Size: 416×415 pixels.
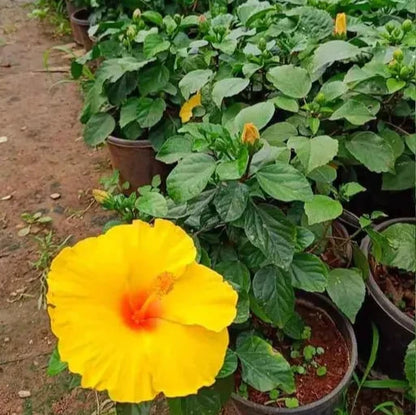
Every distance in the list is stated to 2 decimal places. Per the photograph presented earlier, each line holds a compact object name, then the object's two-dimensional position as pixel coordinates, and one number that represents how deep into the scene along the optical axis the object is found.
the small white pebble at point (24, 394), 1.41
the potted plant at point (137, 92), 1.68
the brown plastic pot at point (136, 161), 1.86
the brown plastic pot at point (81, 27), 3.12
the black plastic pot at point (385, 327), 1.21
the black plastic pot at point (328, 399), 1.09
